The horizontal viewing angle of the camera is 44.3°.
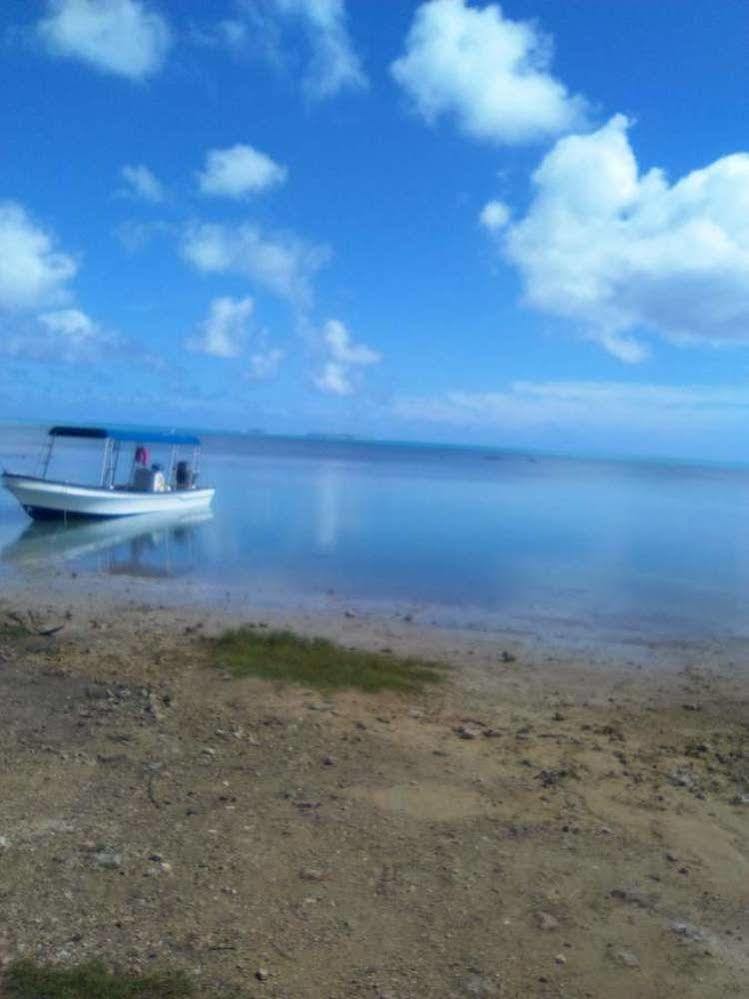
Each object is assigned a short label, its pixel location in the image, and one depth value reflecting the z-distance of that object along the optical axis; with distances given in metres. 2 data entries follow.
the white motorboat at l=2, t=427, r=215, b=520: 30.11
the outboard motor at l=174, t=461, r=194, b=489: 37.06
